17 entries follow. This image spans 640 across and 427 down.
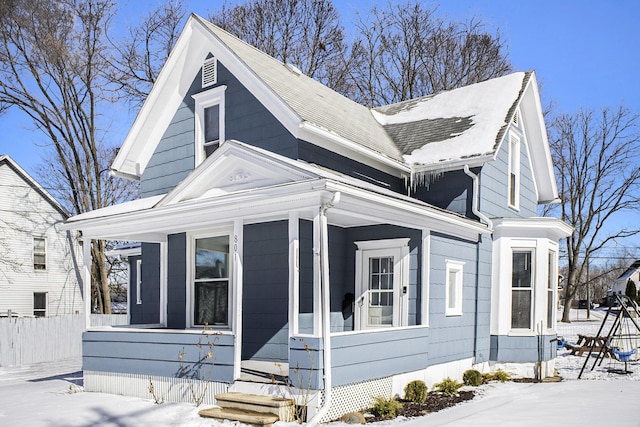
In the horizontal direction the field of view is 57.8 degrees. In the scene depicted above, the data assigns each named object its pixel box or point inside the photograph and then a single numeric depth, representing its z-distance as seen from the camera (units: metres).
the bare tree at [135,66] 23.83
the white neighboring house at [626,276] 58.43
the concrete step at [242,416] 6.98
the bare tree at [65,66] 22.61
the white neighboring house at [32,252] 23.69
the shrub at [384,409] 7.77
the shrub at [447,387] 9.54
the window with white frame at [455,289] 10.44
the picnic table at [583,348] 15.32
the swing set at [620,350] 12.27
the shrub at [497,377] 10.99
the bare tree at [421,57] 26.25
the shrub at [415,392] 8.77
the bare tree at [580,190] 31.92
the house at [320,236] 7.91
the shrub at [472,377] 10.48
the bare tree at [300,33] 25.34
